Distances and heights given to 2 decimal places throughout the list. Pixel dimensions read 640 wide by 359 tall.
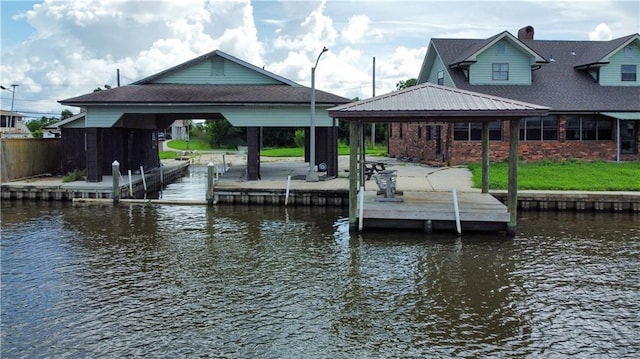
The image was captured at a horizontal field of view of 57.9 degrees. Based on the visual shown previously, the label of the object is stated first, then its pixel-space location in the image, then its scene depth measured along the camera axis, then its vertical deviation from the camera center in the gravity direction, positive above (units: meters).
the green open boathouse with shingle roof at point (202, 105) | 22.41 +1.95
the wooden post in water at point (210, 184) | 19.42 -0.97
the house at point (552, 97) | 28.14 +2.77
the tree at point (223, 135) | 57.66 +2.07
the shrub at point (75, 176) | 23.16 -0.79
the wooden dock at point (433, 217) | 14.65 -1.60
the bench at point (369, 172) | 21.71 -0.69
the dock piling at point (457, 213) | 14.48 -1.50
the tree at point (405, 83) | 62.50 +7.75
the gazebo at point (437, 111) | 13.96 +1.03
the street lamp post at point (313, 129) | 21.38 +0.93
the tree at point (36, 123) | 76.53 +4.67
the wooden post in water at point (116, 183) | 19.91 -0.92
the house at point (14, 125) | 53.59 +3.14
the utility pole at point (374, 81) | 44.03 +5.66
